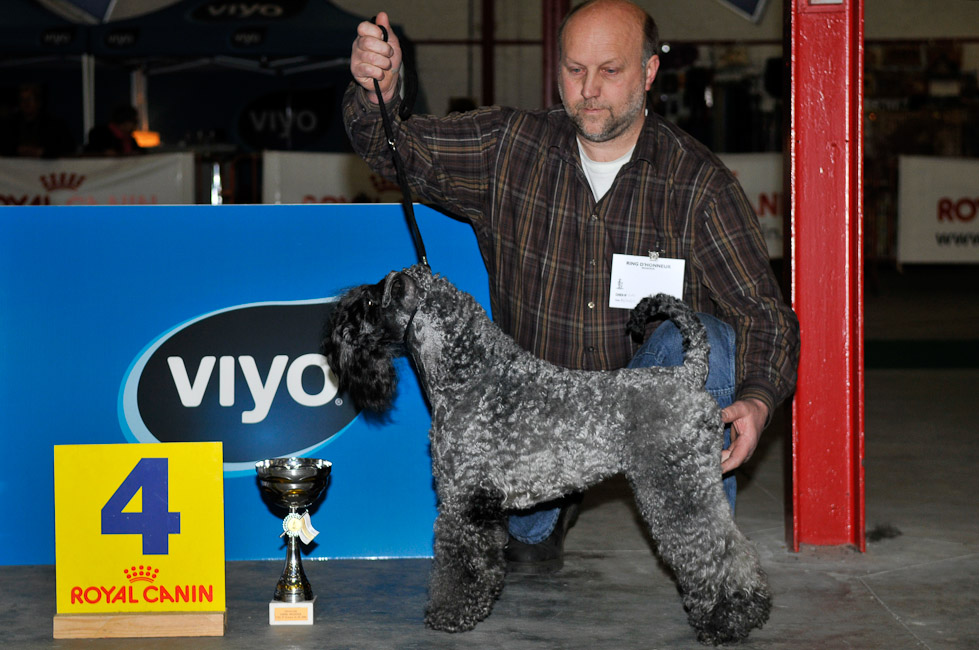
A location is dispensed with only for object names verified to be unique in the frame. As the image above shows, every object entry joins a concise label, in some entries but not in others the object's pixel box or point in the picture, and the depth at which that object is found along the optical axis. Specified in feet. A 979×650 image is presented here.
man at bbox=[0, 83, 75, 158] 29.35
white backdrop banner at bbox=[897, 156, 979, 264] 26.30
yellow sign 7.57
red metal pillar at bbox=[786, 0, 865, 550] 9.57
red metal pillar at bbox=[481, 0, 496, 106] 38.70
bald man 8.02
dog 6.86
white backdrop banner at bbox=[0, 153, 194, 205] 26.14
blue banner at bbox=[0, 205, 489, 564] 9.21
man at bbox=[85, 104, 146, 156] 28.45
